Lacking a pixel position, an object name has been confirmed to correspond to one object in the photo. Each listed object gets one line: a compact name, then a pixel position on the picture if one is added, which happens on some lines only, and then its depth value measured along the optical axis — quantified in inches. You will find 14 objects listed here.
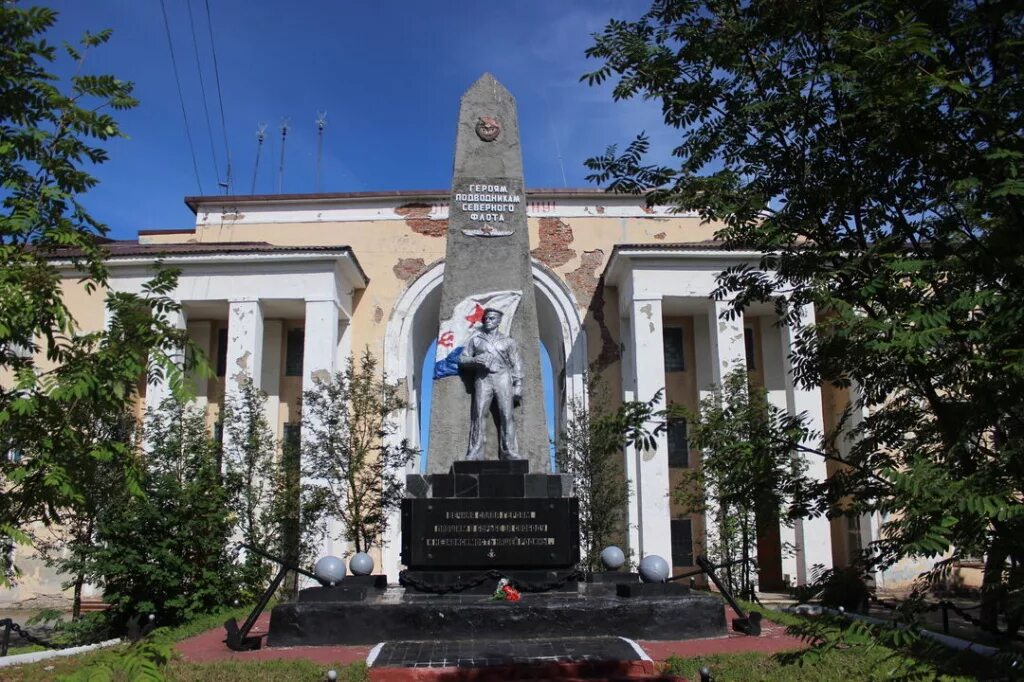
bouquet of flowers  352.5
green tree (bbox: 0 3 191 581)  175.6
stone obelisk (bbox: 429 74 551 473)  430.9
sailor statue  415.8
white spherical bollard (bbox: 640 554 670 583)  375.2
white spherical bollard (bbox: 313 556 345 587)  375.2
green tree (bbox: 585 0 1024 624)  127.3
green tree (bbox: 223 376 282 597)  686.3
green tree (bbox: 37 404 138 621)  515.2
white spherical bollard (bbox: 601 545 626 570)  429.4
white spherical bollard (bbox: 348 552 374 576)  423.8
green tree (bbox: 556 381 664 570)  721.6
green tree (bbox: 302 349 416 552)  721.0
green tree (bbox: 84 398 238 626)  509.4
